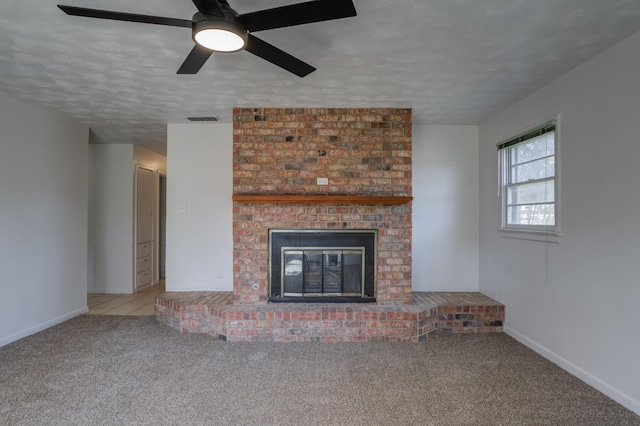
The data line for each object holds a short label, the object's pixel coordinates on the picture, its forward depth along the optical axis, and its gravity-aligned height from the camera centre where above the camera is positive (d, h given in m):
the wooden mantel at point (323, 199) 3.51 +0.14
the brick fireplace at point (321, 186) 3.69 +0.32
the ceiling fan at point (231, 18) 1.55 +0.93
